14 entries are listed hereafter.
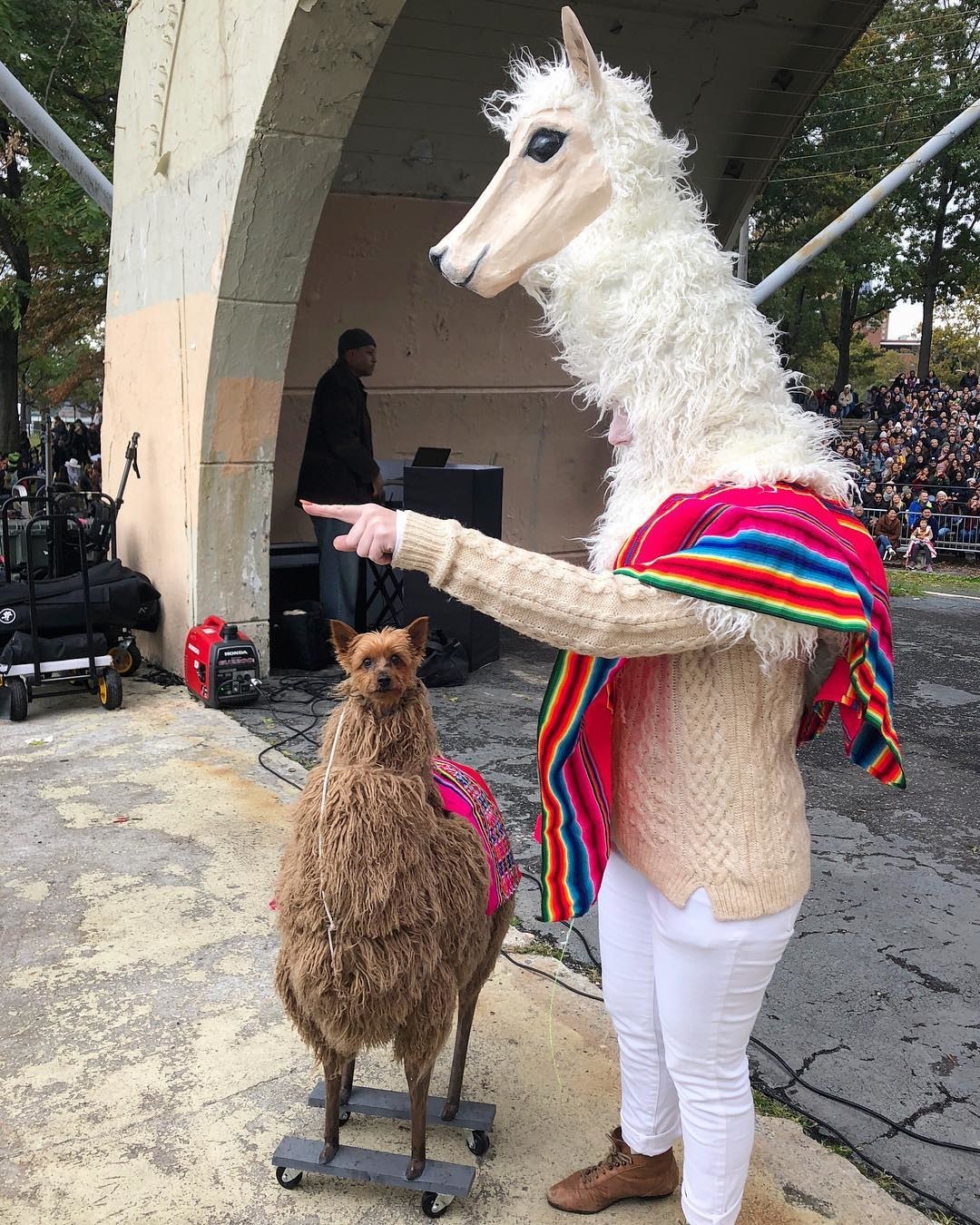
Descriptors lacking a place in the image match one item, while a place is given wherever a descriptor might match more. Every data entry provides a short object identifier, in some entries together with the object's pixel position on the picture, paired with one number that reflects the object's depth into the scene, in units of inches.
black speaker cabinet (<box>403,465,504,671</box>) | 285.3
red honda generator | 244.8
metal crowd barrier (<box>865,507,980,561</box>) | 588.7
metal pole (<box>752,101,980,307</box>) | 347.6
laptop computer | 304.3
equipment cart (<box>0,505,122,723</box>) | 234.7
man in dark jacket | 291.0
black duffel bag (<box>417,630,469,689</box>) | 271.7
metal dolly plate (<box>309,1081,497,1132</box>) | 99.0
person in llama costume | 64.4
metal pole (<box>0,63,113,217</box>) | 270.8
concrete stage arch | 228.8
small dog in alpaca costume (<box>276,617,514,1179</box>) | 80.6
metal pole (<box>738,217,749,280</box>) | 494.9
